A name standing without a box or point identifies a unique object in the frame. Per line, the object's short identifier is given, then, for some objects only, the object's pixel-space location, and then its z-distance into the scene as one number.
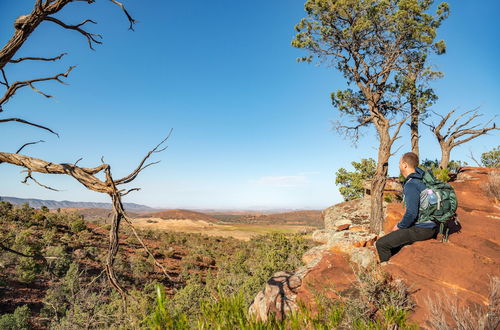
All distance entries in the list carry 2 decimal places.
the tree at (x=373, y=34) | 11.02
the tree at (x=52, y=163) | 1.72
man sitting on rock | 4.36
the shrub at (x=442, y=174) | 9.96
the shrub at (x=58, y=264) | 16.09
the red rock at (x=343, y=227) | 9.37
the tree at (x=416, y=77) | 12.06
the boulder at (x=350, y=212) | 11.24
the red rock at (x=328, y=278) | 4.40
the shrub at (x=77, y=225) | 25.17
